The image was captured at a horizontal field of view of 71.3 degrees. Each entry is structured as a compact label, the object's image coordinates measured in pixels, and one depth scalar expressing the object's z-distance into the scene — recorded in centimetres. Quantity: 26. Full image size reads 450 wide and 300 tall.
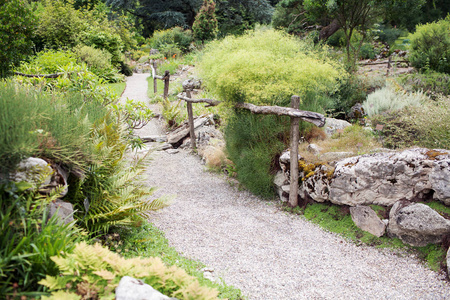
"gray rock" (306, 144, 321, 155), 579
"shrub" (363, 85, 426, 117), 750
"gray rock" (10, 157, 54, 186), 254
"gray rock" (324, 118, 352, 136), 695
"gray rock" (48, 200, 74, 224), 281
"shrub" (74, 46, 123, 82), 1501
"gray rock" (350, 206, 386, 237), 433
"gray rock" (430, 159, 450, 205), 385
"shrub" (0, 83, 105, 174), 244
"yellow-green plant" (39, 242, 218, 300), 212
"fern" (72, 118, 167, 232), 358
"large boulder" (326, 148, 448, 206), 418
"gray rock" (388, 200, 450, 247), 380
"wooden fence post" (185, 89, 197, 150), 863
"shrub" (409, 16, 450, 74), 1143
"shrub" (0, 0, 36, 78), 586
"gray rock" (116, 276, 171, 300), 203
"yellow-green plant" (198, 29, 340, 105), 566
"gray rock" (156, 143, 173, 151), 930
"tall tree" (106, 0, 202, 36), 2805
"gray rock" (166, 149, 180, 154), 898
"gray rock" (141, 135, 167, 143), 957
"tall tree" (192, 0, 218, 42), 2086
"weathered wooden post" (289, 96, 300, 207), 518
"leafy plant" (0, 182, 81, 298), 211
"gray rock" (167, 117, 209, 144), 954
